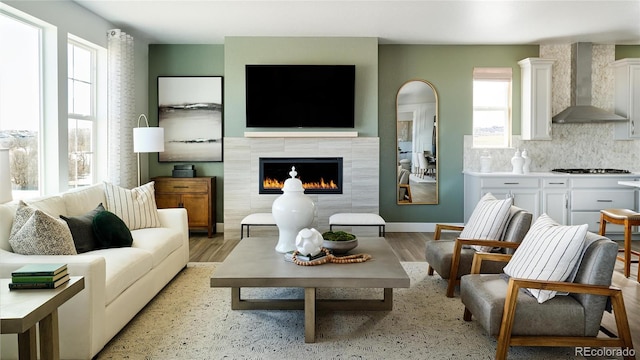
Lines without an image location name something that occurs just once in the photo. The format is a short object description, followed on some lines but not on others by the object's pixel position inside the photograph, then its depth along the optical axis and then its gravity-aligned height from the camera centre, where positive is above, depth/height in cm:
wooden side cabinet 621 -42
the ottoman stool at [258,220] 521 -61
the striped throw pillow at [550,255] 254 -49
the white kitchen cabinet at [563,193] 609 -35
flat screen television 604 +89
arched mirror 660 +36
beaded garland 310 -63
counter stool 426 -50
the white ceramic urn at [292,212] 338 -34
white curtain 534 +72
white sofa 256 -71
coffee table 281 -66
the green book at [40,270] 218 -49
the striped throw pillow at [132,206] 420 -37
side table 194 -61
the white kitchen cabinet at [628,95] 636 +95
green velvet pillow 348 -49
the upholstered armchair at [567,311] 249 -78
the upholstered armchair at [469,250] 353 -67
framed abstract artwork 656 +66
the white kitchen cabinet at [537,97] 638 +93
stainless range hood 633 +105
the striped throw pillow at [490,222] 365 -44
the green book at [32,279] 217 -52
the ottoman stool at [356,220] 522 -61
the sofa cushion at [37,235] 286 -43
